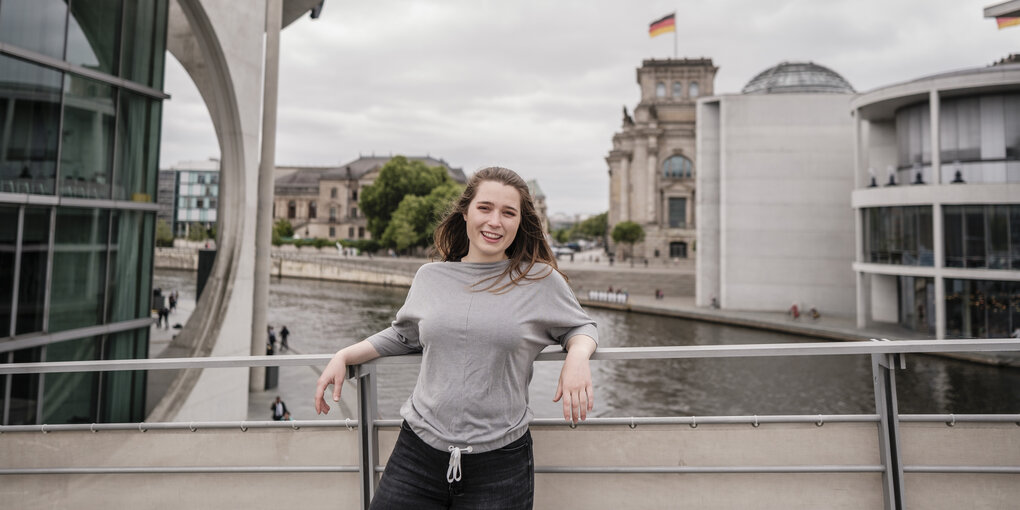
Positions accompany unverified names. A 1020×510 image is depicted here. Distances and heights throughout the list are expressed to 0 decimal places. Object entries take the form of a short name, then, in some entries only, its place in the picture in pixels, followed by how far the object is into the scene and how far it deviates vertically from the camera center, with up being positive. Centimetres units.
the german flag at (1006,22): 2761 +1274
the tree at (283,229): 9425 +792
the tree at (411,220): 6525 +672
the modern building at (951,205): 2361 +360
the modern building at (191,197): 12319 +1670
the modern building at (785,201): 3447 +514
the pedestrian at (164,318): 2751 -211
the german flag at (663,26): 5078 +2249
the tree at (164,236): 8826 +601
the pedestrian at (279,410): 1383 -319
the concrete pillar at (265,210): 1766 +203
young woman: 196 -30
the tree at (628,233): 6153 +535
